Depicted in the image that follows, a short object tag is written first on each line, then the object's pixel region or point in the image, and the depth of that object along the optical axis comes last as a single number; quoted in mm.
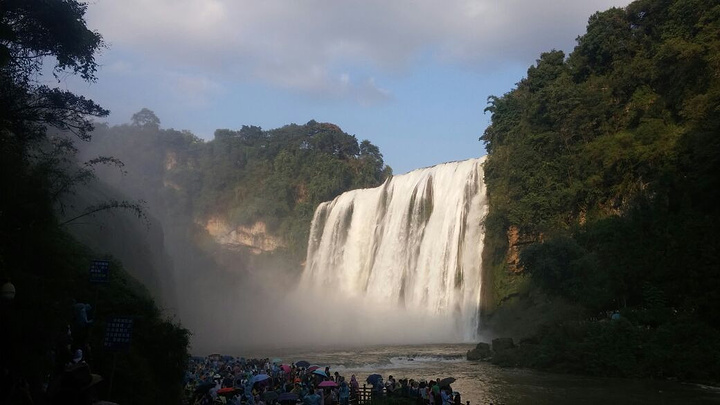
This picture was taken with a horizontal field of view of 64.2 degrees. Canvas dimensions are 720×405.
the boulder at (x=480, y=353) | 24203
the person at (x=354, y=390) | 14050
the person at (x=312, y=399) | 10961
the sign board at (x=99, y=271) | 10227
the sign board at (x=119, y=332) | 9344
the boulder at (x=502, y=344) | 23748
